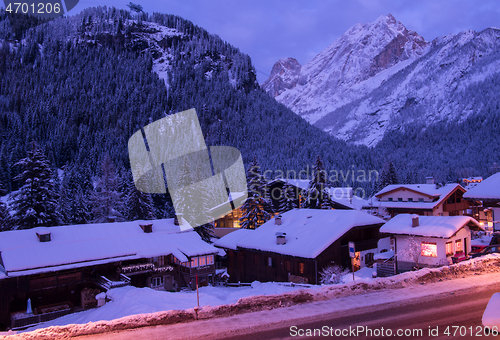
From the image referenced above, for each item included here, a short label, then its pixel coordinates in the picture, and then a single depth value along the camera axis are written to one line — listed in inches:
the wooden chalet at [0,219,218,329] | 968.9
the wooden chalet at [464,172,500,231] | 1188.8
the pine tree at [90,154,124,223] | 1881.2
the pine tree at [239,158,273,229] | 1792.6
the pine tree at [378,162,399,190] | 2878.9
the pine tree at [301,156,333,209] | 1843.0
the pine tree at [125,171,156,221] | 1969.7
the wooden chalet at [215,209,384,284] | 1083.9
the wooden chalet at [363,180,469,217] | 1908.2
